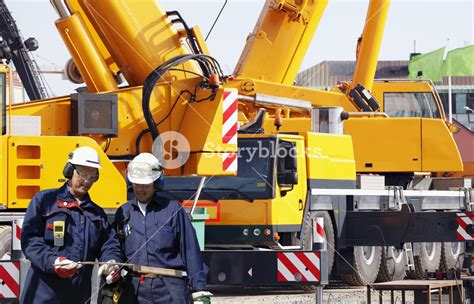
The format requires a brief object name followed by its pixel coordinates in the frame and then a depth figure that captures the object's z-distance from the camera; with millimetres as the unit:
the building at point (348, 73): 80312
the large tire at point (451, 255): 23828
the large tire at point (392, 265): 21297
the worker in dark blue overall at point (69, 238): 9219
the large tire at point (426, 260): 22641
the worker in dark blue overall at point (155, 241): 9281
